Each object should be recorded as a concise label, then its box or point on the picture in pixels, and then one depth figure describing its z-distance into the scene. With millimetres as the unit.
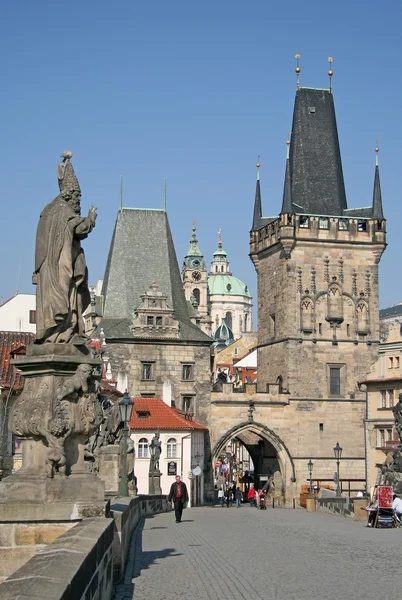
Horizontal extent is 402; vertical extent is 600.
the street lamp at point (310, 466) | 56588
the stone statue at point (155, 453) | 35597
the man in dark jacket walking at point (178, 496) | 22883
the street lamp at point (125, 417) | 19953
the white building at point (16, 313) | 71875
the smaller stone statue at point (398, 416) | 25173
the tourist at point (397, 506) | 21516
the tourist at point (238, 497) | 50691
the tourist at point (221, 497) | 54625
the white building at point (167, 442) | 52531
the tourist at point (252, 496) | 52353
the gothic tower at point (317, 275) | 61656
